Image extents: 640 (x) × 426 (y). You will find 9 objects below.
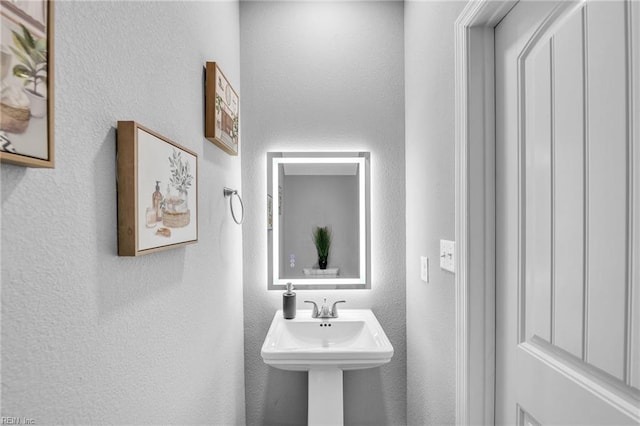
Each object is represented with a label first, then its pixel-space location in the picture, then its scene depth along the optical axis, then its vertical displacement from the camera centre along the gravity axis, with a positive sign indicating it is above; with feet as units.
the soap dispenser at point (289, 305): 6.06 -1.65
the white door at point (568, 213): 2.21 -0.02
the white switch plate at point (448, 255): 4.08 -0.54
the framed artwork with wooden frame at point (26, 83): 1.55 +0.61
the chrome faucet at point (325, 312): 6.16 -1.79
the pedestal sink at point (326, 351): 4.79 -2.07
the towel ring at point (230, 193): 5.28 +0.27
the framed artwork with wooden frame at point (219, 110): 4.49 +1.38
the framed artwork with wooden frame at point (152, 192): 2.56 +0.16
